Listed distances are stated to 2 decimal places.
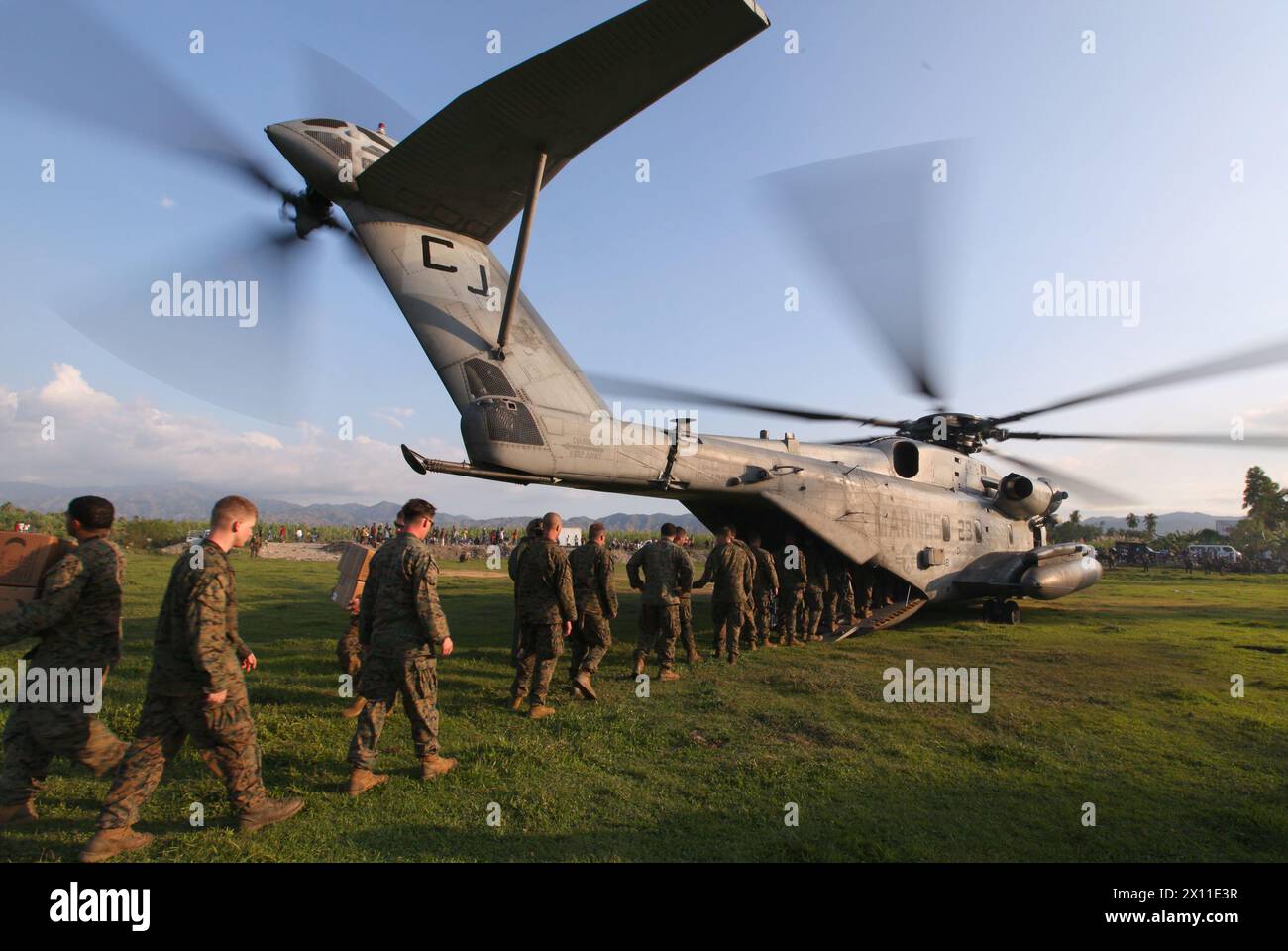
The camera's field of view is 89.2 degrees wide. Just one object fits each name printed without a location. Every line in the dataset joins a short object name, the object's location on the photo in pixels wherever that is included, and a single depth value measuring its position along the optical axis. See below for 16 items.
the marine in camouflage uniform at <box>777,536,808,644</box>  11.08
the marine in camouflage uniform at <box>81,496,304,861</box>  3.71
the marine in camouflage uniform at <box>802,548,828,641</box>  11.44
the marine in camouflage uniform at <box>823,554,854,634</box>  11.86
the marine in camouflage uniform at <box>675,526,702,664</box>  8.86
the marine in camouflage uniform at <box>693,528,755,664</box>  9.36
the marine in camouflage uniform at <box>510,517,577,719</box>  6.60
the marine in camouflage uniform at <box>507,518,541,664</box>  7.08
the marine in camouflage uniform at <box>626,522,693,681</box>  8.37
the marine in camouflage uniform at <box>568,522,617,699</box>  7.34
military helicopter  5.66
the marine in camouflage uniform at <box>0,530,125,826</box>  3.83
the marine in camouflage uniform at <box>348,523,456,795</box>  4.80
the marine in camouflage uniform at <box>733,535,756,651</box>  9.88
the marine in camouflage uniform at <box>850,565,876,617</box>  12.75
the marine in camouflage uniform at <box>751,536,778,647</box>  10.60
